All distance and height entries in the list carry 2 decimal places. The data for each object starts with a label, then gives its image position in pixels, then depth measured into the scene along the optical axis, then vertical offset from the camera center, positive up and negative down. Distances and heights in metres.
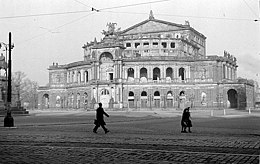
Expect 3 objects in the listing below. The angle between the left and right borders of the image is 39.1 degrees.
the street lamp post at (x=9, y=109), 23.03 -0.65
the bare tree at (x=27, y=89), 102.06 +2.97
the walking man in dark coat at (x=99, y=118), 18.53 -1.01
